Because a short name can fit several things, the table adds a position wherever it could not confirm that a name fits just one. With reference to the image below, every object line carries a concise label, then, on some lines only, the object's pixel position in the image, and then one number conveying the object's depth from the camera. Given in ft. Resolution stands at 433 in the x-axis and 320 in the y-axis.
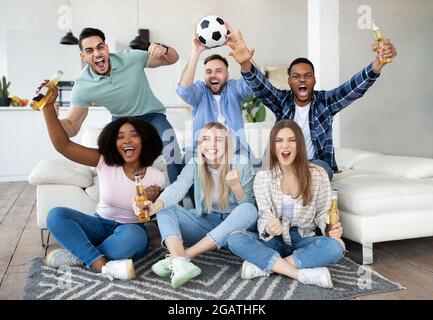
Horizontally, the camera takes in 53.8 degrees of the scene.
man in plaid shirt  8.03
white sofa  6.79
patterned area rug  5.47
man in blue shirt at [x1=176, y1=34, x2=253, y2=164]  7.98
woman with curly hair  6.33
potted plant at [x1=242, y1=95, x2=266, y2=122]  17.89
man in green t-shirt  7.79
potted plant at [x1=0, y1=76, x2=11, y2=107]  18.57
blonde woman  6.36
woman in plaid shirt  6.05
